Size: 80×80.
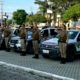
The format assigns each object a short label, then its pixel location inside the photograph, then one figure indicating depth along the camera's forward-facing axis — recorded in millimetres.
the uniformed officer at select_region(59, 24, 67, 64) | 6438
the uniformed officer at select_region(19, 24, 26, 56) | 7762
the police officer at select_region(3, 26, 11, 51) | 8682
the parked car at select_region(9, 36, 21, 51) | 8338
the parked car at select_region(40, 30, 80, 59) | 6776
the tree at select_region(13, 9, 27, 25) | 47010
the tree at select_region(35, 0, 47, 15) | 33316
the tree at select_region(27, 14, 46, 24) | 38830
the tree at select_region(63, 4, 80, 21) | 26421
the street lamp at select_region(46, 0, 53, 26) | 31448
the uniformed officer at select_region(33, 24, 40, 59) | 7275
